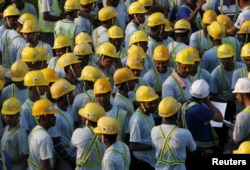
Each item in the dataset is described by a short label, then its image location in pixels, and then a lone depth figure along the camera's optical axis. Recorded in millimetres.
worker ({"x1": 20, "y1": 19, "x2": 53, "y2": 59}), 15453
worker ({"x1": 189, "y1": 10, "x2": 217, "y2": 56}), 15627
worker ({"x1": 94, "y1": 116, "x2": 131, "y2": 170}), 10648
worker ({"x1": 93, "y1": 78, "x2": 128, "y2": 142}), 12281
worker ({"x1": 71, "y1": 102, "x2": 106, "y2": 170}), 11211
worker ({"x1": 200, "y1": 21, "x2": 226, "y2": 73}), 14812
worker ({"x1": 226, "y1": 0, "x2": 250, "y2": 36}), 15773
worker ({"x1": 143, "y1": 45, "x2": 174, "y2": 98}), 13875
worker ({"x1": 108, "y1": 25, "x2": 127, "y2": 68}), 15195
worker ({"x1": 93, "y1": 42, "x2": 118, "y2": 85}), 14156
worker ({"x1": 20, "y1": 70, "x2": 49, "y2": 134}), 12445
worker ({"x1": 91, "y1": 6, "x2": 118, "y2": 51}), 16000
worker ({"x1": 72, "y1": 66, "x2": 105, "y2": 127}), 12773
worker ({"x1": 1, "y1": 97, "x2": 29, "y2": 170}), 11711
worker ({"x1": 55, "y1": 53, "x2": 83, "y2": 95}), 13758
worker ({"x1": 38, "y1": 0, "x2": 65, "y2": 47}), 17547
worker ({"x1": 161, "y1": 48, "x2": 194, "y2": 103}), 13266
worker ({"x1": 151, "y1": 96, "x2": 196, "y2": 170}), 11164
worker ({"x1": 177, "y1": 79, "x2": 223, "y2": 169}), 11898
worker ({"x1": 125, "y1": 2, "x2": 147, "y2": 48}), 16047
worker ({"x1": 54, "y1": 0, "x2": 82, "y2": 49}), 16078
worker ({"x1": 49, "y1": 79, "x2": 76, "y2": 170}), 11914
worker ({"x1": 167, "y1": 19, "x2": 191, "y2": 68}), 15008
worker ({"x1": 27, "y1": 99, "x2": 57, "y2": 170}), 11266
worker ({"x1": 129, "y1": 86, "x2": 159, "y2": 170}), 11891
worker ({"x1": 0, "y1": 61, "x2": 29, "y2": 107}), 13383
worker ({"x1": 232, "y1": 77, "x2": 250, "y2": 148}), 11664
